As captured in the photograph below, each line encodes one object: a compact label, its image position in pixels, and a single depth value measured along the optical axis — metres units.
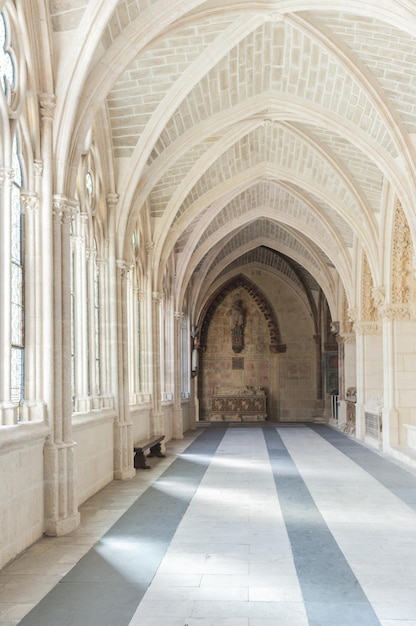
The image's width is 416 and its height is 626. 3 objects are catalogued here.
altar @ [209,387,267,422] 24.48
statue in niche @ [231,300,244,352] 25.22
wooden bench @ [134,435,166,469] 10.82
